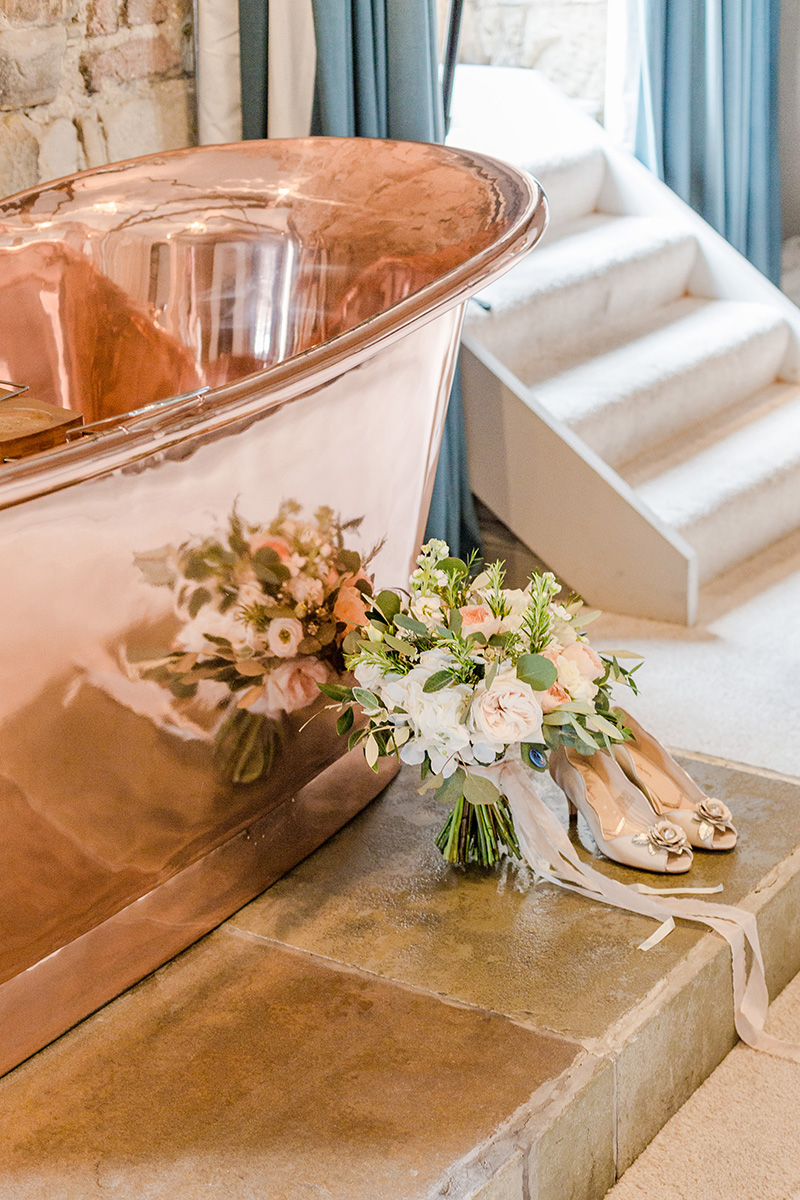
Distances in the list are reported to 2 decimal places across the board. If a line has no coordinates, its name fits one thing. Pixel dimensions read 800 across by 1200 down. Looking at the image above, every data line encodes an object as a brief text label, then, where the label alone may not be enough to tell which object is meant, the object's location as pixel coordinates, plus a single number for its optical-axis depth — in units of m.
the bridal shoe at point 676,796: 3.02
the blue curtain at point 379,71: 3.88
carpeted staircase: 4.15
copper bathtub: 2.60
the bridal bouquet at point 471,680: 2.84
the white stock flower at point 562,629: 2.93
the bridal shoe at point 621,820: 2.98
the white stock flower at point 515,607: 2.89
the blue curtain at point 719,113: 5.51
